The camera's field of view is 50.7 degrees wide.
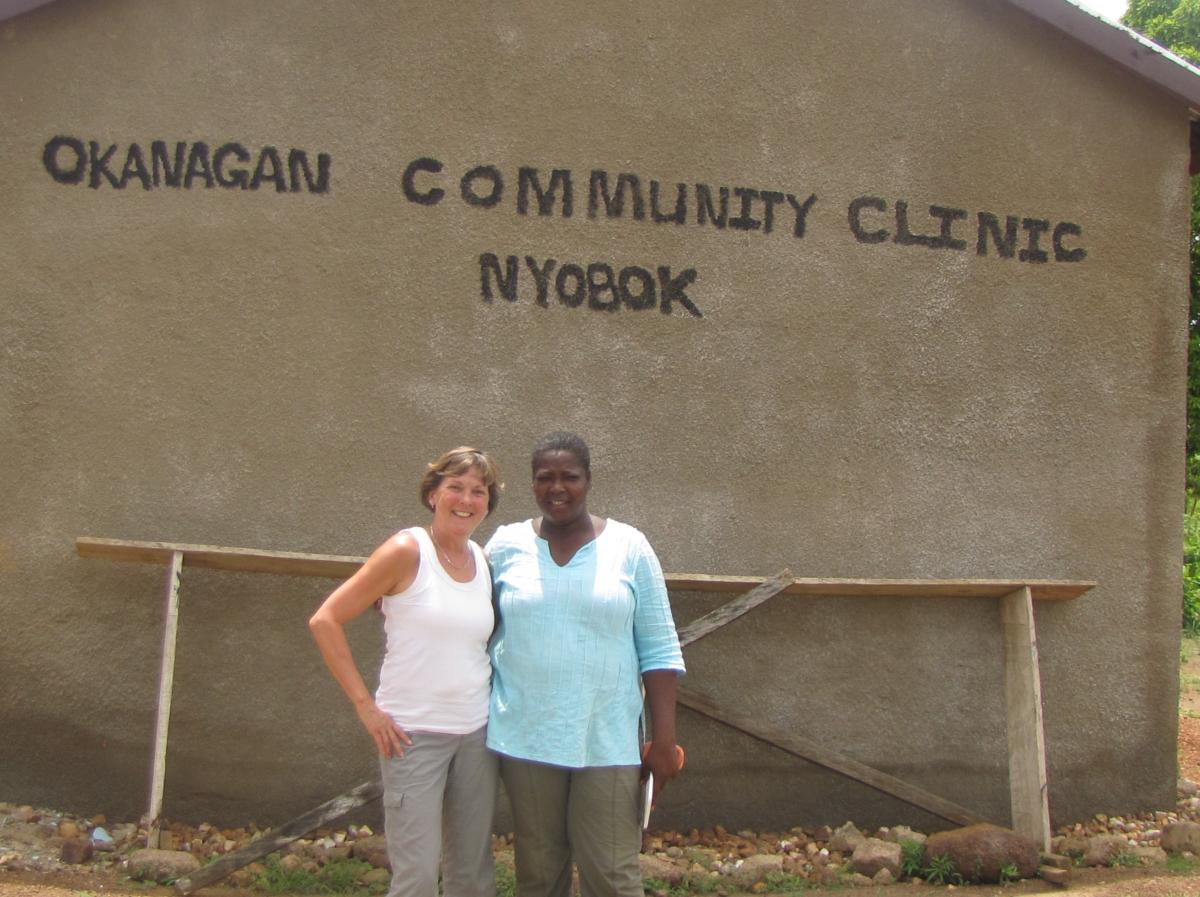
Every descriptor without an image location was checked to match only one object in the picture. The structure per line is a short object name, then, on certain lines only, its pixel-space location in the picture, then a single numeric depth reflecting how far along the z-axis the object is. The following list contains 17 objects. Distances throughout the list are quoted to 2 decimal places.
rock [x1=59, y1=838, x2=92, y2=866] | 5.00
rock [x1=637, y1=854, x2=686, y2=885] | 5.10
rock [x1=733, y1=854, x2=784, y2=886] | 5.23
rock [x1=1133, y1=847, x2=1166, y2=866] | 5.59
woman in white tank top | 3.48
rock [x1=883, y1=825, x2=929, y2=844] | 5.52
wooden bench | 5.12
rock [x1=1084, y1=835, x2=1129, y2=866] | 5.51
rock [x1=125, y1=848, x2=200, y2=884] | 4.87
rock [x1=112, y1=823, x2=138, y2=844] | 5.27
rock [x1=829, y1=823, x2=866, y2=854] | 5.54
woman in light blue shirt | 3.55
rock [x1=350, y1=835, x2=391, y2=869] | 5.10
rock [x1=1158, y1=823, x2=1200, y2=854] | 5.70
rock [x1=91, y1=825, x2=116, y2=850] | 5.20
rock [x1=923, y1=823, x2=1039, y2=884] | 5.21
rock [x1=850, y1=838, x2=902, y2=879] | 5.30
